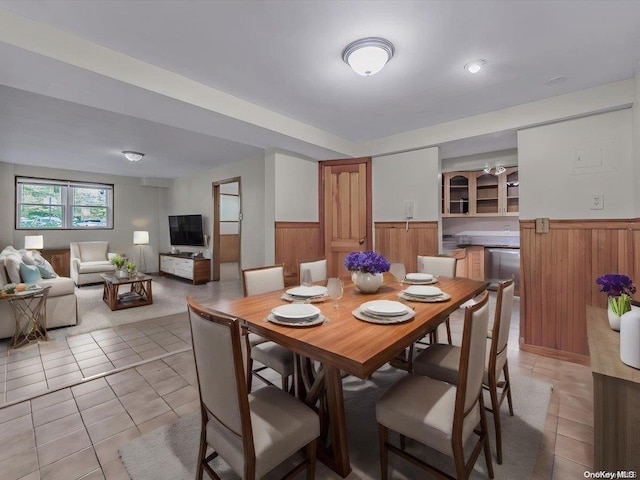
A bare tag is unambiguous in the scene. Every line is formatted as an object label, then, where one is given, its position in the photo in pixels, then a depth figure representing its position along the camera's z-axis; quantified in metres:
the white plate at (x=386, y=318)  1.38
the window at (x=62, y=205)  6.14
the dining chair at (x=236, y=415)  1.01
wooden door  4.20
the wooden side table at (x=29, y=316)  3.03
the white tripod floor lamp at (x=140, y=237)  7.00
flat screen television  6.61
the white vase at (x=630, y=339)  1.22
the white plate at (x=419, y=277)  2.24
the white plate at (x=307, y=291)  1.86
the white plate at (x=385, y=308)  1.42
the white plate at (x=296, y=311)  1.38
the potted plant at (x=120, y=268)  4.60
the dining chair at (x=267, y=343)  1.79
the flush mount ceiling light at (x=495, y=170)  4.52
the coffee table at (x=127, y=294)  4.24
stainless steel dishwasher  4.96
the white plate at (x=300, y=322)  1.36
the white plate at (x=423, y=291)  1.78
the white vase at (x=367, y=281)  1.94
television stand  6.17
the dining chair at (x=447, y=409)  1.15
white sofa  3.39
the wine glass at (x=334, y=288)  1.62
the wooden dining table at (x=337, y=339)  1.09
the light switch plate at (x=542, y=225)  2.82
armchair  5.97
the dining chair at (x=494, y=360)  1.47
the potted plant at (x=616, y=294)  1.67
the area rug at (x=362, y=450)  1.46
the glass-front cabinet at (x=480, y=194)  4.98
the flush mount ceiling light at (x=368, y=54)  1.88
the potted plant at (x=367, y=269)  1.89
